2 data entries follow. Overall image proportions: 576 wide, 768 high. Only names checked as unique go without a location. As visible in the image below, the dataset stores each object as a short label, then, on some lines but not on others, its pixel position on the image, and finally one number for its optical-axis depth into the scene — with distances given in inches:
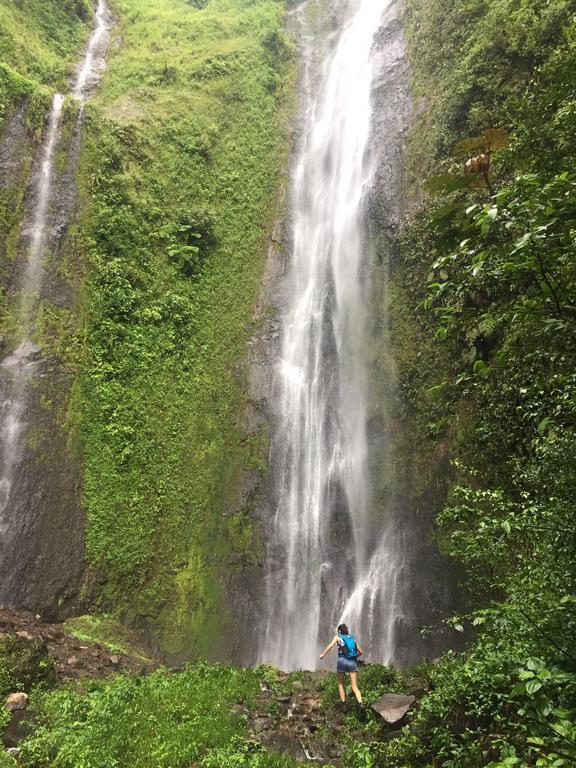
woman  287.7
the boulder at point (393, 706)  244.4
